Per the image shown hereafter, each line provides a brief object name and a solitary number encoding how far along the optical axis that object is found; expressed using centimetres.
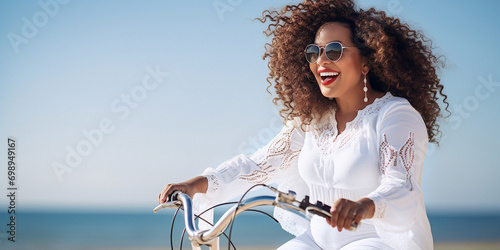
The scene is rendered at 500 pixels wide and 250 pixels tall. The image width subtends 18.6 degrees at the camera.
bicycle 382
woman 424
